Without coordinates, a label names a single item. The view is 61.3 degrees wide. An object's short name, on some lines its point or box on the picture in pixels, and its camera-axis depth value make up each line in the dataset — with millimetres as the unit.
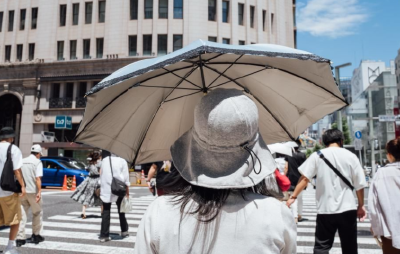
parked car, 19641
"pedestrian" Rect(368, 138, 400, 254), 3682
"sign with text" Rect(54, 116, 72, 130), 30781
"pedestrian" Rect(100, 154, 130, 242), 7012
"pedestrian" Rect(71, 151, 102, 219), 9359
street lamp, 19347
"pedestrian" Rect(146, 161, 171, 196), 6207
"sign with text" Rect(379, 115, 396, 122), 21109
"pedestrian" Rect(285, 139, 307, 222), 8285
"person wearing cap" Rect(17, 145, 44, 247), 6836
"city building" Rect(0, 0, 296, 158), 31875
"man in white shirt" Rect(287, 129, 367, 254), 4270
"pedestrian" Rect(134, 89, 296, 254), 1325
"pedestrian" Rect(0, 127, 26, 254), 5477
